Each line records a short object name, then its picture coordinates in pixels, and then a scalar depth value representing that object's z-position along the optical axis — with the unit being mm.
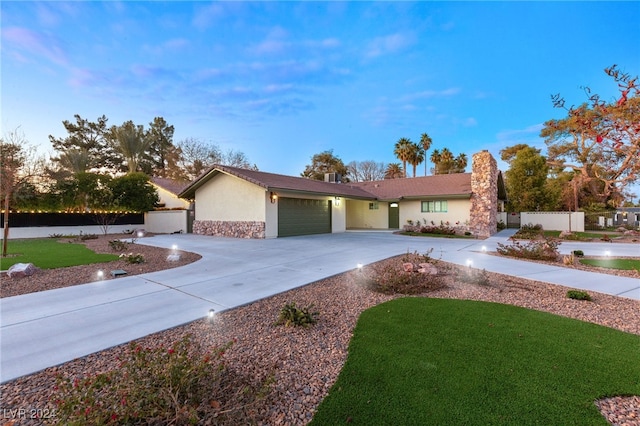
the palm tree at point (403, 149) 32688
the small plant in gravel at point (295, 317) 3861
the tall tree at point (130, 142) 28906
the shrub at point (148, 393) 1815
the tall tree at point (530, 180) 23734
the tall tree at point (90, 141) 29234
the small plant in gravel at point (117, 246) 10316
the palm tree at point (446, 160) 34625
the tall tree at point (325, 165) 35644
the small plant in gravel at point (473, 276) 6034
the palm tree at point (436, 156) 35088
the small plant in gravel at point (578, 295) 4969
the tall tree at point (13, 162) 8891
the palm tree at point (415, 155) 32719
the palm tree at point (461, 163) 35125
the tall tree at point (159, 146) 32969
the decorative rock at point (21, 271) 6293
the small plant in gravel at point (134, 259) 7844
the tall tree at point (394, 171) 39188
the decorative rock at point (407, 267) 6121
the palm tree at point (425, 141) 33619
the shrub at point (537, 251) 8469
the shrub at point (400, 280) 5457
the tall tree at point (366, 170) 40969
